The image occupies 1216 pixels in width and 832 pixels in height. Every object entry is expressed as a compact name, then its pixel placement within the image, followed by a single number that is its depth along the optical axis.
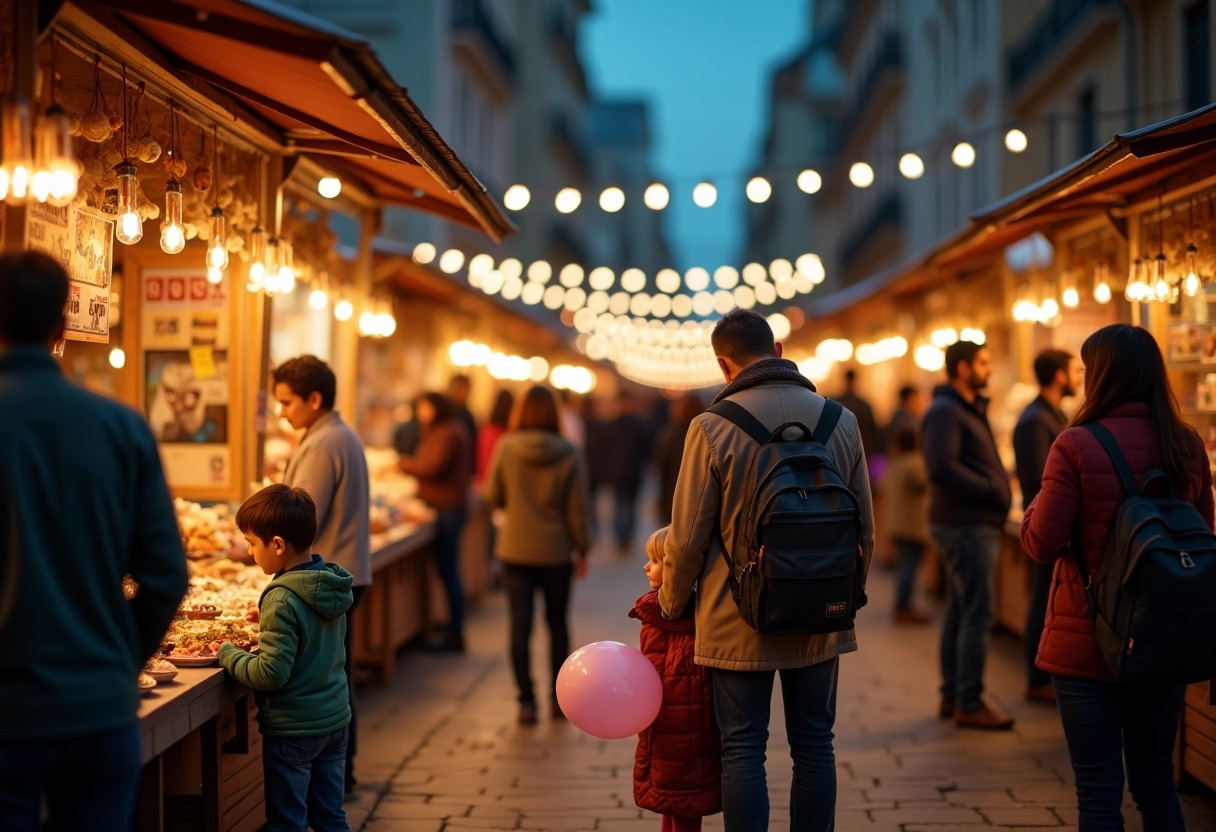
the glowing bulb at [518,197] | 11.21
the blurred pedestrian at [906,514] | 10.70
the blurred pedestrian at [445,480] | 9.68
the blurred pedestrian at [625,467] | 16.70
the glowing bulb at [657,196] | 11.65
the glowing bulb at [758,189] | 11.99
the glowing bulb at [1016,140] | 10.44
